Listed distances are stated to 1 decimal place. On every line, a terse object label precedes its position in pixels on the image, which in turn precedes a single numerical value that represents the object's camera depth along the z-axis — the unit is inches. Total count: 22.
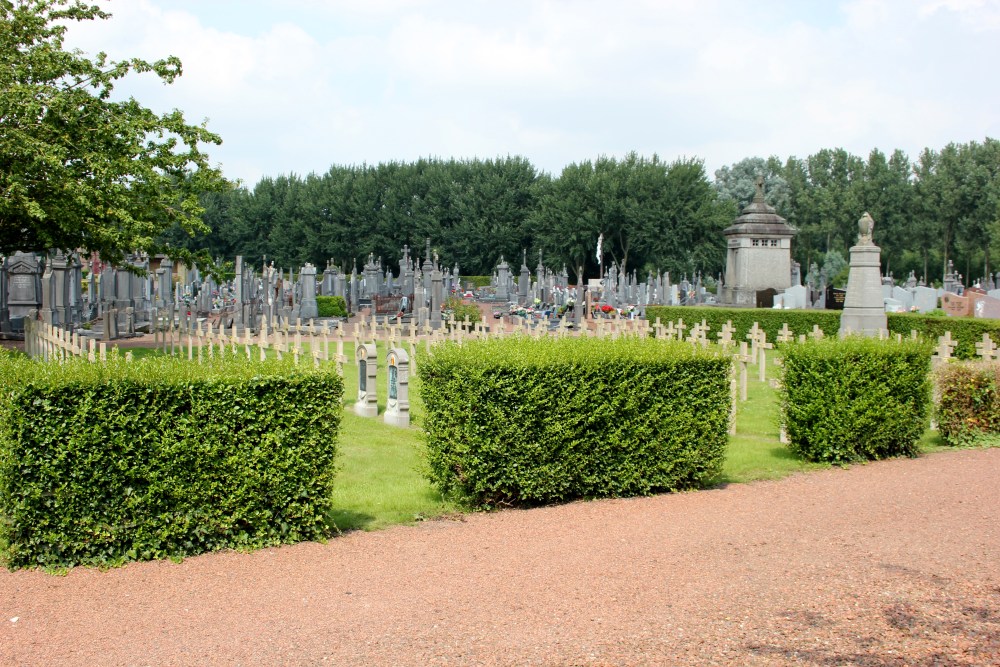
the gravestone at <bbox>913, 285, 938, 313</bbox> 1275.8
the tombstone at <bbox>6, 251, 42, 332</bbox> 936.3
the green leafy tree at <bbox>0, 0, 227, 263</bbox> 570.3
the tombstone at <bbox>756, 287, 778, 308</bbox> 1139.9
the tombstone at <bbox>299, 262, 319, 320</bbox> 1264.8
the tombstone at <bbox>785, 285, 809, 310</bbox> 1138.7
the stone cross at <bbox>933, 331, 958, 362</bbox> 522.0
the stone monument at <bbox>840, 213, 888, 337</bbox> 671.1
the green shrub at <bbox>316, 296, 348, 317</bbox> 1347.2
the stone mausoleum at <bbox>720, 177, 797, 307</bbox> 1216.2
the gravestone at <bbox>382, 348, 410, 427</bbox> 464.4
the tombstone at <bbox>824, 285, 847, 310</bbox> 1076.9
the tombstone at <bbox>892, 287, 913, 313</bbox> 1288.1
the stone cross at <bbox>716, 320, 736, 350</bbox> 715.6
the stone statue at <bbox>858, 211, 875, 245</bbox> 680.4
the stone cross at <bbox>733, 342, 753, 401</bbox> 545.0
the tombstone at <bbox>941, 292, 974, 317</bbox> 959.6
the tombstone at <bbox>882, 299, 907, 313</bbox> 1205.8
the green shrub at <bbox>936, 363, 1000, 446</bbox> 399.9
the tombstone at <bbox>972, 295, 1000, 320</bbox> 920.9
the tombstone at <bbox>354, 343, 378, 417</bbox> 493.4
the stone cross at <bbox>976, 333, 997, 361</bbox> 515.2
